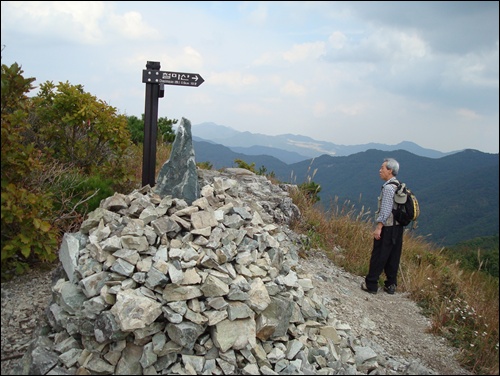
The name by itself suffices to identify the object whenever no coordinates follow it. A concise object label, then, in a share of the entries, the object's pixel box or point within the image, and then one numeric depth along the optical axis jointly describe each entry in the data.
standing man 6.23
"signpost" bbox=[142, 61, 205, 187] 6.06
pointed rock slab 5.61
